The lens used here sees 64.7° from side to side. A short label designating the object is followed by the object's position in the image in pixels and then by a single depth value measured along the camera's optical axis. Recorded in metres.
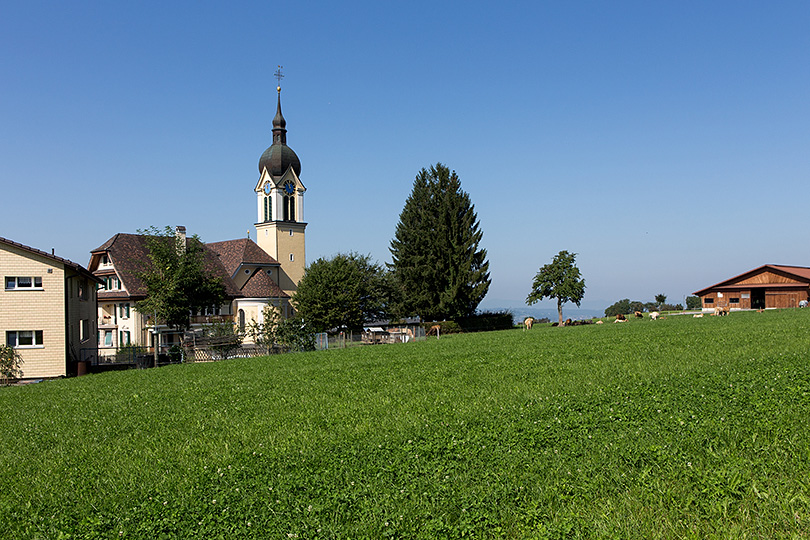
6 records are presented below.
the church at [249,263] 56.53
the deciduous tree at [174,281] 43.31
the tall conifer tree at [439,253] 62.00
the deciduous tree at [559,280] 69.06
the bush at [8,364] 32.62
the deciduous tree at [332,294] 57.06
